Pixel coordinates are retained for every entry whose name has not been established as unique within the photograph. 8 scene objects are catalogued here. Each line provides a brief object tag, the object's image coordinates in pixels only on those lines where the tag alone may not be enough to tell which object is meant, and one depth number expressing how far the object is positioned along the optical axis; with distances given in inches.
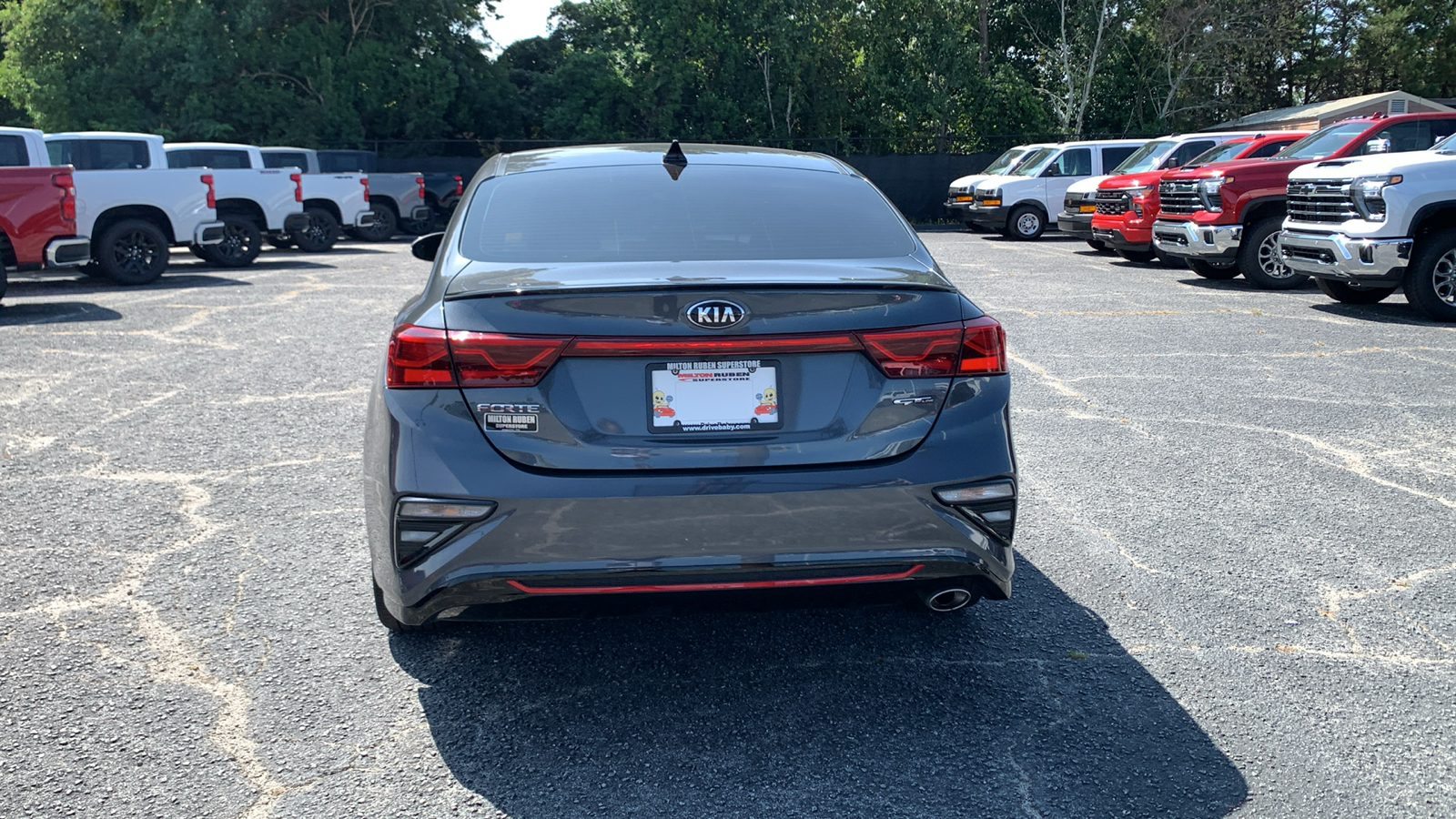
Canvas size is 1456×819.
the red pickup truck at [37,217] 509.7
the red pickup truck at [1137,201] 657.0
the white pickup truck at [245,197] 722.8
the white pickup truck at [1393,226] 443.2
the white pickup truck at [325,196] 844.0
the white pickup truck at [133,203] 604.7
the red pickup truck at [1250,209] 569.3
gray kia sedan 123.3
